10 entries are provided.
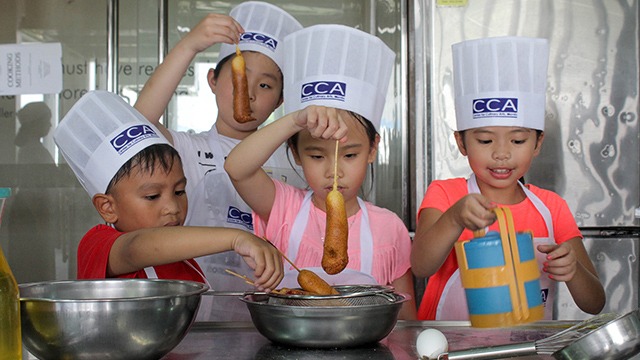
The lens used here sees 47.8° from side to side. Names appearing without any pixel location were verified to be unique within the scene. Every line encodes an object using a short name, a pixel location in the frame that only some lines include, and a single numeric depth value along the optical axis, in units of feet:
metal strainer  3.41
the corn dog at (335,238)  4.16
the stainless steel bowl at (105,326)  2.89
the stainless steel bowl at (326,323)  3.32
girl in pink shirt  5.12
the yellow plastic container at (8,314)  2.85
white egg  3.28
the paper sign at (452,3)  8.38
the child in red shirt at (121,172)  5.00
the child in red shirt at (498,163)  5.30
